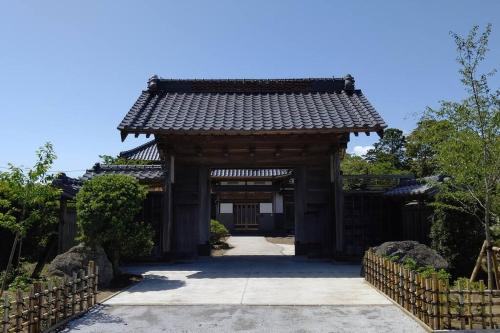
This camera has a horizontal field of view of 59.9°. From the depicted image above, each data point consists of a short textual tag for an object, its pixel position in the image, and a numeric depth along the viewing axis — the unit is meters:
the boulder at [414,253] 8.51
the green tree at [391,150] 38.71
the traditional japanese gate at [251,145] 12.77
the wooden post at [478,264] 7.66
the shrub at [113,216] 9.29
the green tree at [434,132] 7.93
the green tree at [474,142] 7.30
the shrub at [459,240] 9.39
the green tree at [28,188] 7.14
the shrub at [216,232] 21.12
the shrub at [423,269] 7.31
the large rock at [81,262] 8.34
